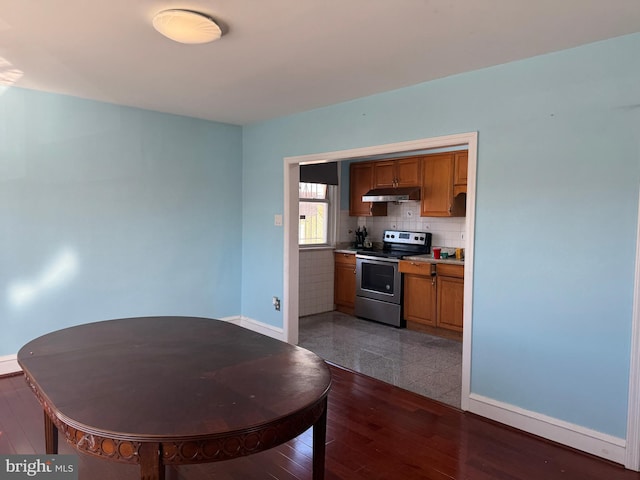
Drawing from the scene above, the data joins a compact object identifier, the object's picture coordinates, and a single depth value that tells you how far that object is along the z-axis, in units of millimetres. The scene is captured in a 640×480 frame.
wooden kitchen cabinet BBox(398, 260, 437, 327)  4781
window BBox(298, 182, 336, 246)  5672
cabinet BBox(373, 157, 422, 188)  5250
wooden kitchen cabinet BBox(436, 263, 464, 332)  4527
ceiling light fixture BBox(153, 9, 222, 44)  2021
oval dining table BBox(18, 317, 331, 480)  1264
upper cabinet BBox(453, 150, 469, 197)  4762
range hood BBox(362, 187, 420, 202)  5164
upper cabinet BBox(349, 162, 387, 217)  5809
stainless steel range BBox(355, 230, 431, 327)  5121
